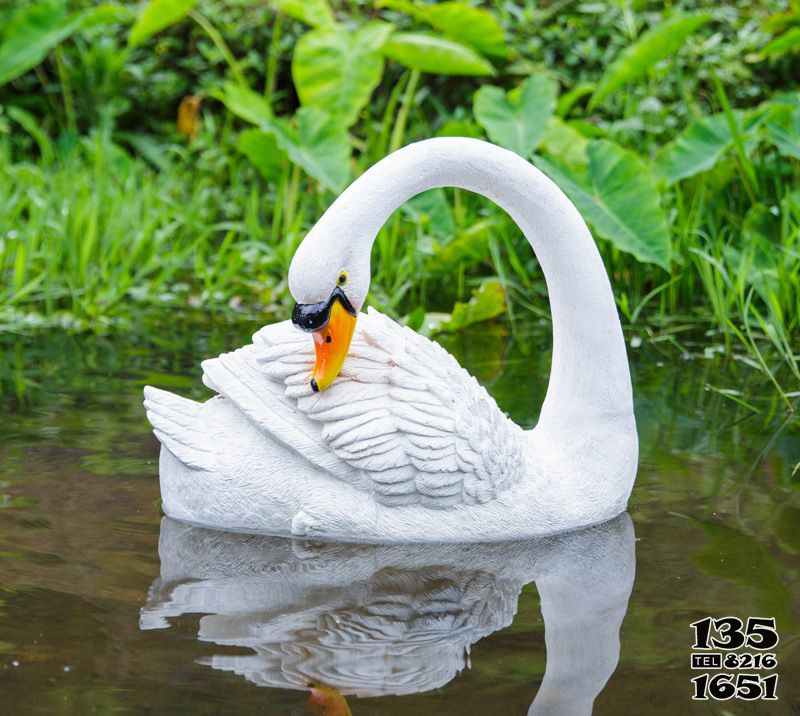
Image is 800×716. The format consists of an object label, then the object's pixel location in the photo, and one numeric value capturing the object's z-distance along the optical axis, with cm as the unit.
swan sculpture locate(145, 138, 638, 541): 362
